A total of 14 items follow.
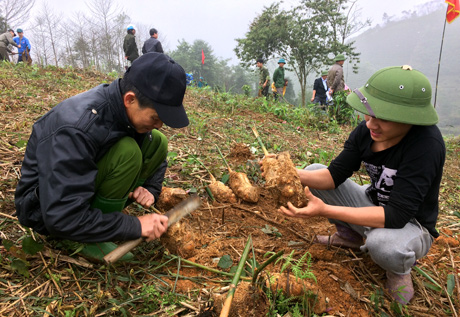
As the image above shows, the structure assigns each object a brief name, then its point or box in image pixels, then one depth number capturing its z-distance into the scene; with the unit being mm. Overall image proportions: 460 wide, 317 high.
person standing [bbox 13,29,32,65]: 9023
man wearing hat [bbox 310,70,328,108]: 8016
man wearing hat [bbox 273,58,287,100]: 9172
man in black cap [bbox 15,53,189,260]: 1206
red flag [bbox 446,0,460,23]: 6645
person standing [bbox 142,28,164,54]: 6996
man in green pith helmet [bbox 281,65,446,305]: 1344
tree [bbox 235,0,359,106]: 18531
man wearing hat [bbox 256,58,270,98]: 9359
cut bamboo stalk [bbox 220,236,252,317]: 1078
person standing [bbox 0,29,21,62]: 8579
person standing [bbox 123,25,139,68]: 8547
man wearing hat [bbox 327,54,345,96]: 7112
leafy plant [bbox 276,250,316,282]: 1285
